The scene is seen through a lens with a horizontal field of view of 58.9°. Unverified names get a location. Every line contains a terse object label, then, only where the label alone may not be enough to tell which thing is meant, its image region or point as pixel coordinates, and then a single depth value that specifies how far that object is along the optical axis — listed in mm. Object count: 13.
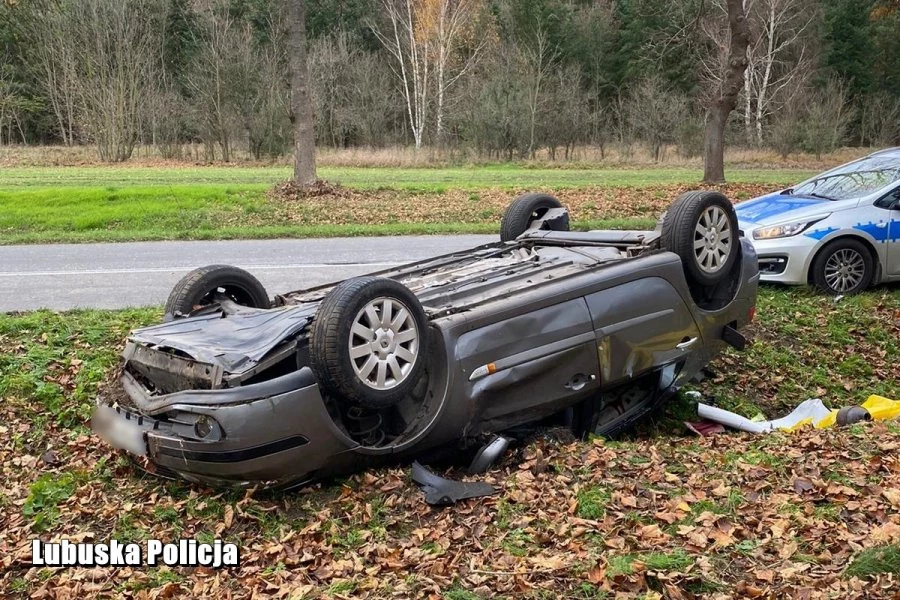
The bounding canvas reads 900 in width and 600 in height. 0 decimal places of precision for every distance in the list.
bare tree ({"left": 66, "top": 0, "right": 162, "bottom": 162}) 35531
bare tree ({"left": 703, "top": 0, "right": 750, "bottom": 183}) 19406
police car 9352
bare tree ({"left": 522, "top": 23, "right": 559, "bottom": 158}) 39812
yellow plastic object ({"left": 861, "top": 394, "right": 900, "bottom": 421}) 6008
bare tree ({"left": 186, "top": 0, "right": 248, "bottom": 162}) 37906
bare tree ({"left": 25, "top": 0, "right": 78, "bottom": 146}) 36344
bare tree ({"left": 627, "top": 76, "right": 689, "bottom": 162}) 39938
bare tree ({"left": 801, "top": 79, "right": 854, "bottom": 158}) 37719
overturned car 4316
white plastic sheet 6168
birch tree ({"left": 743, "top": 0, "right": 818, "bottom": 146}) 42375
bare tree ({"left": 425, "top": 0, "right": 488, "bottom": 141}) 42281
